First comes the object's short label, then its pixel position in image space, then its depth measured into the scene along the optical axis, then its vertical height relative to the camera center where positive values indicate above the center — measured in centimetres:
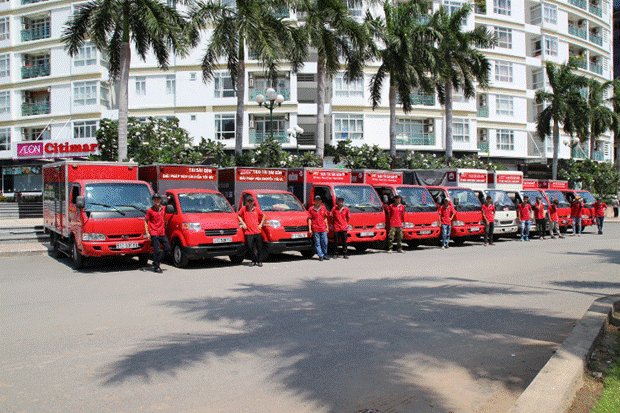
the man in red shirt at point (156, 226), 1161 -62
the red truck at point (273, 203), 1336 -16
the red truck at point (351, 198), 1524 -4
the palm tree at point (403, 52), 2747 +793
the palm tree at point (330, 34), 2359 +774
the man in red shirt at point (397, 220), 1582 -75
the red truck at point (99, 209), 1142 -22
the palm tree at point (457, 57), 2988 +855
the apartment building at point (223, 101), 3850 +785
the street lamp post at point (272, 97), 2173 +439
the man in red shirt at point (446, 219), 1711 -80
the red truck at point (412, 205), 1647 -32
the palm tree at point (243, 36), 2067 +686
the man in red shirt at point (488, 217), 1847 -81
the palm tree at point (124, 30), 2012 +699
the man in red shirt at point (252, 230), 1276 -81
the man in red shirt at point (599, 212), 2314 -86
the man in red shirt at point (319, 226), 1400 -80
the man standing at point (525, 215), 1992 -82
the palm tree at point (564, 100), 3847 +715
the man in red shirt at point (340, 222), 1441 -72
